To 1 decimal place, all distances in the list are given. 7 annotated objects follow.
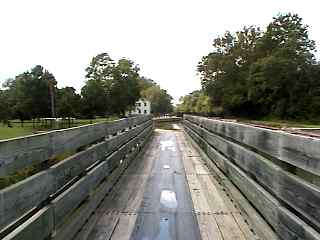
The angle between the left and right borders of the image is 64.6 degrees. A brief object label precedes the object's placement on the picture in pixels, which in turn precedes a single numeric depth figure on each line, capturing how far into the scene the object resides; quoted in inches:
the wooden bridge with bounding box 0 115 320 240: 64.6
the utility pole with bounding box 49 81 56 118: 1496.8
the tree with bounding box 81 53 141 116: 1463.6
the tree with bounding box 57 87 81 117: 1461.3
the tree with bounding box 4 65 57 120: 1536.2
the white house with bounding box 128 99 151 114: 2895.3
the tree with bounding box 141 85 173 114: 2933.2
